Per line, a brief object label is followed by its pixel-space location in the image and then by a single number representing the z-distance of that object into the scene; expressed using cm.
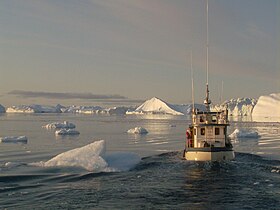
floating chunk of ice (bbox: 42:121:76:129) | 7156
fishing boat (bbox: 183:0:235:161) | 2570
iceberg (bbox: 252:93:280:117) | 19038
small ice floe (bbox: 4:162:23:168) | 2468
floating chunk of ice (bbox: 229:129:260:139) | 5151
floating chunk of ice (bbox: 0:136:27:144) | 4309
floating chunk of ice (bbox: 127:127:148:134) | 5885
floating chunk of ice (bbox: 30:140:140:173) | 2344
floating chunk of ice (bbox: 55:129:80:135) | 5501
